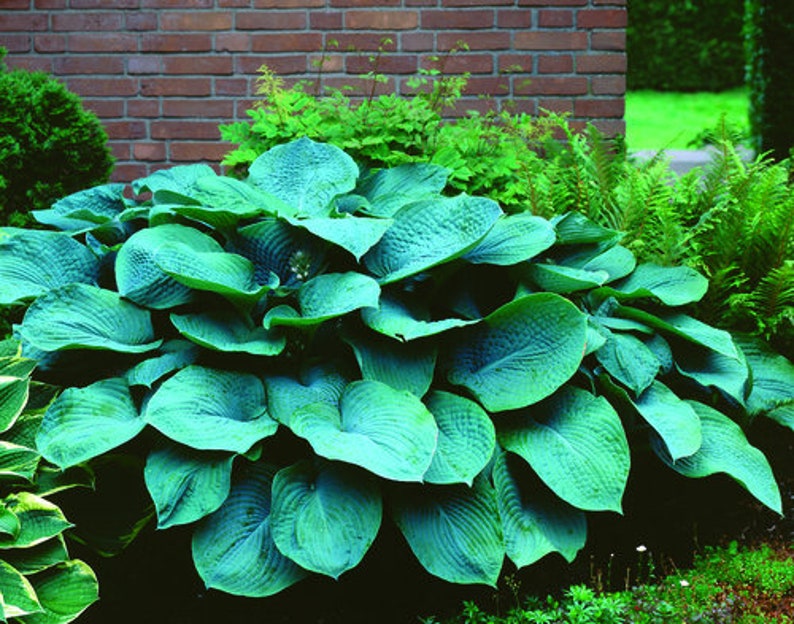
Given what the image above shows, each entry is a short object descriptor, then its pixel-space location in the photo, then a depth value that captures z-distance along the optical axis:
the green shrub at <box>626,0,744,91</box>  15.45
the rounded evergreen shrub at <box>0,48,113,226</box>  3.59
